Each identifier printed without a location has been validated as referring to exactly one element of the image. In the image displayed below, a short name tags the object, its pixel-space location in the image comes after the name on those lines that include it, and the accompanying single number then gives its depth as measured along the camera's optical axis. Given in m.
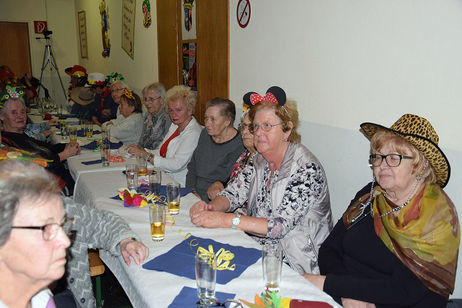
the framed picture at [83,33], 11.01
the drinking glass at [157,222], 1.86
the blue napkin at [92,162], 3.47
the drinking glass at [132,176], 2.60
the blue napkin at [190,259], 1.56
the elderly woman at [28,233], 1.05
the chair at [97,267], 2.32
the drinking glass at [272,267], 1.43
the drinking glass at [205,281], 1.30
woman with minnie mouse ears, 2.09
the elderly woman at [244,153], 2.81
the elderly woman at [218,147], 3.28
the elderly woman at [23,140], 3.78
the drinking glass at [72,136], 4.30
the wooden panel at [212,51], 4.26
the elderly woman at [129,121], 4.99
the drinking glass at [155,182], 2.39
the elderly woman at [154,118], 4.52
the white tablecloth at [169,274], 1.43
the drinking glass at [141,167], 2.85
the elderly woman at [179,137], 3.64
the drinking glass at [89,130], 4.67
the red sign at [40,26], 11.22
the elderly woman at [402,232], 1.63
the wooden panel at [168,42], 5.58
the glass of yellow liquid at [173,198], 2.17
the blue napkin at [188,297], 1.35
